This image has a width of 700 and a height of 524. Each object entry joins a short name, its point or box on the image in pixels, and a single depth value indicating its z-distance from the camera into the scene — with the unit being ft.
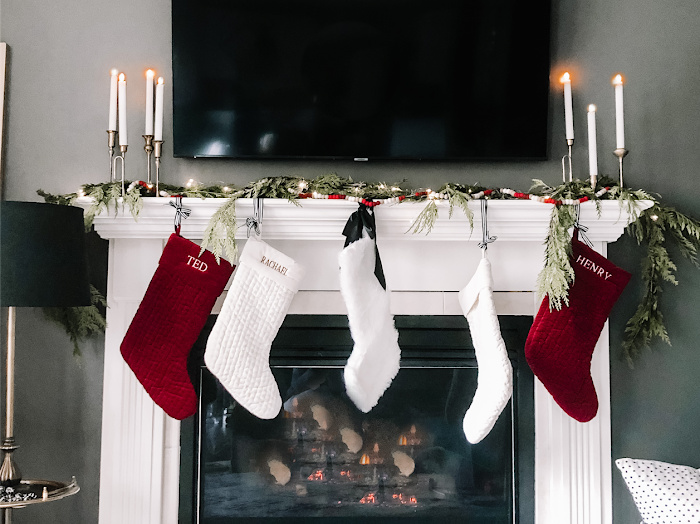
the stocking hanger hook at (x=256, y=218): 5.46
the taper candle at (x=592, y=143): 5.72
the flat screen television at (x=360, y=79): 6.05
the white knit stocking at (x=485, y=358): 5.17
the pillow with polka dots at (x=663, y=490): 4.86
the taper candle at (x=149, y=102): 5.71
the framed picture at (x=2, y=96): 6.04
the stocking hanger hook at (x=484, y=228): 5.54
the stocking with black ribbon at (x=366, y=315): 5.20
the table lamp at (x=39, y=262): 4.64
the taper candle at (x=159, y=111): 5.77
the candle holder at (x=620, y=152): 5.70
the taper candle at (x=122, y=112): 5.63
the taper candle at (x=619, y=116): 5.67
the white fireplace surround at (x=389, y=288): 5.57
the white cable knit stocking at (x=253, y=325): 5.22
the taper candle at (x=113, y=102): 5.72
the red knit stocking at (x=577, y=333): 5.41
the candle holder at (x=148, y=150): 5.76
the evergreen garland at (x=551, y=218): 5.31
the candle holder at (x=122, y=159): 5.57
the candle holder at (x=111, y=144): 5.79
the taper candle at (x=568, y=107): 5.94
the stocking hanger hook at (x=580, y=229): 5.53
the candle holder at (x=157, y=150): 5.82
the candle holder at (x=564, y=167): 6.07
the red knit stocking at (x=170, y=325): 5.25
